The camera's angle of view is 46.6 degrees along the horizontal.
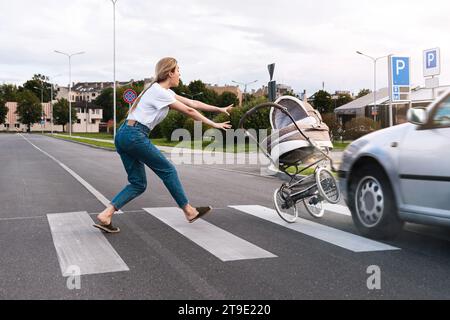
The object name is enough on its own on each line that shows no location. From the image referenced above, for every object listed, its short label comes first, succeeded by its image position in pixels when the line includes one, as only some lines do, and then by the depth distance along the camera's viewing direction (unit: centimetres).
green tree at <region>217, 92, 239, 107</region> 10791
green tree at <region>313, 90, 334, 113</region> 9294
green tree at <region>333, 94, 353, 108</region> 10081
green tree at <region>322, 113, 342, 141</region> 3303
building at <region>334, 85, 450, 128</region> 3571
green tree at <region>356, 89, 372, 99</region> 10831
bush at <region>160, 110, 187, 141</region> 4070
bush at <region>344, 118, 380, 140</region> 3145
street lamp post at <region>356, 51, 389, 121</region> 5712
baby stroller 614
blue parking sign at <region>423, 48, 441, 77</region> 1498
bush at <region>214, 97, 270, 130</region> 2730
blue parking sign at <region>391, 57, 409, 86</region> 1480
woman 555
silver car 443
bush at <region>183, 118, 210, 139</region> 3798
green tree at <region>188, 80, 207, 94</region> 10631
